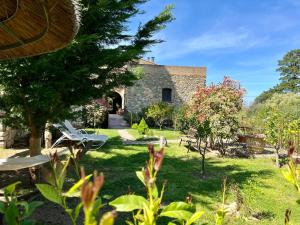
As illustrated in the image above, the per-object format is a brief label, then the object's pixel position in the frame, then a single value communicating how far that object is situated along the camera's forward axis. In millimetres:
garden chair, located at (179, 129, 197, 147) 8490
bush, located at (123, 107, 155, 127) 15372
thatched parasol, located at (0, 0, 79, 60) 1662
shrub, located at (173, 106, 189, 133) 12073
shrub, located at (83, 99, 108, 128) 10551
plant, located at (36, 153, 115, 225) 294
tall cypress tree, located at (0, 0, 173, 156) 3756
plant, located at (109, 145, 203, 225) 420
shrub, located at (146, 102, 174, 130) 14575
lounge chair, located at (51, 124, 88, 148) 7221
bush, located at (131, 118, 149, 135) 11041
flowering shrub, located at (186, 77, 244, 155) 7747
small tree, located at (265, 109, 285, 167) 6780
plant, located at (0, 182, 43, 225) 517
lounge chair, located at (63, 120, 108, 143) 7483
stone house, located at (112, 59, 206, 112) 17343
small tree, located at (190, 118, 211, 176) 5852
